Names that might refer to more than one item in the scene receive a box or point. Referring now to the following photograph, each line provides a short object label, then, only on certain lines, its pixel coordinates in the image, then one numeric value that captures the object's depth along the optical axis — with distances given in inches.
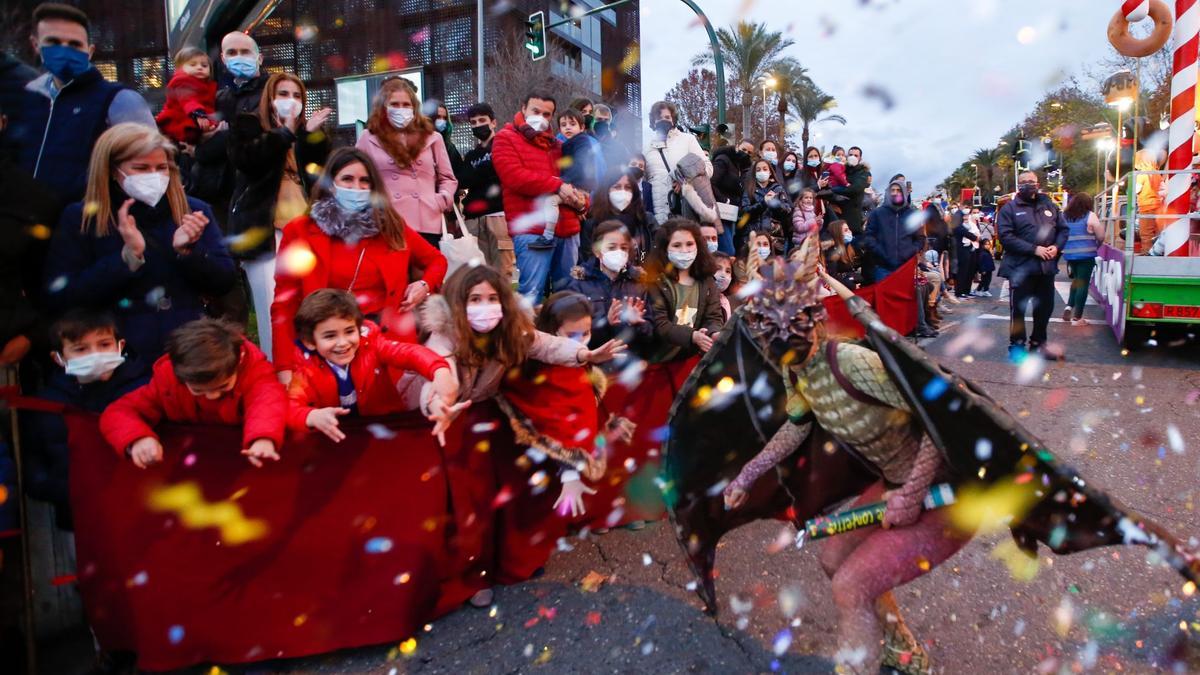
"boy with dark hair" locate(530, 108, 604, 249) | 243.9
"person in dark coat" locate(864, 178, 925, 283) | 356.2
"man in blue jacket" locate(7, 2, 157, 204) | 138.3
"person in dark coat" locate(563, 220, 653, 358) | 166.1
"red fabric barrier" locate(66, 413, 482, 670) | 107.7
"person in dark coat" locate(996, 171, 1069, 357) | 302.5
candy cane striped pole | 310.5
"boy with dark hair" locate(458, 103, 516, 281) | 258.4
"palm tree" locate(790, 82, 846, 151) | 953.5
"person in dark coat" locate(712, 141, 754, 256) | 308.5
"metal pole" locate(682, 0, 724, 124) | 559.8
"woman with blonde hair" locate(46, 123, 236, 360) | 121.1
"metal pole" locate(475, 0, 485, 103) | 874.5
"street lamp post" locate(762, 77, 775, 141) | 849.5
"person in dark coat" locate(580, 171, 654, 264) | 230.5
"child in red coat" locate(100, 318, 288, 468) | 102.7
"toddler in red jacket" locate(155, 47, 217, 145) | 185.0
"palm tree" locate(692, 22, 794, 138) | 1225.4
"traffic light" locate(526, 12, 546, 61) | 628.7
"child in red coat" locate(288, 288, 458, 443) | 116.0
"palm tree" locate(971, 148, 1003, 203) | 2147.6
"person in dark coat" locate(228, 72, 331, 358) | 167.3
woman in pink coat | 186.1
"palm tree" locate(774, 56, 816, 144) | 915.8
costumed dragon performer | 77.8
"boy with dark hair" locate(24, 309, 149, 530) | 112.0
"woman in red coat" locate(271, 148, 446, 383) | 144.5
